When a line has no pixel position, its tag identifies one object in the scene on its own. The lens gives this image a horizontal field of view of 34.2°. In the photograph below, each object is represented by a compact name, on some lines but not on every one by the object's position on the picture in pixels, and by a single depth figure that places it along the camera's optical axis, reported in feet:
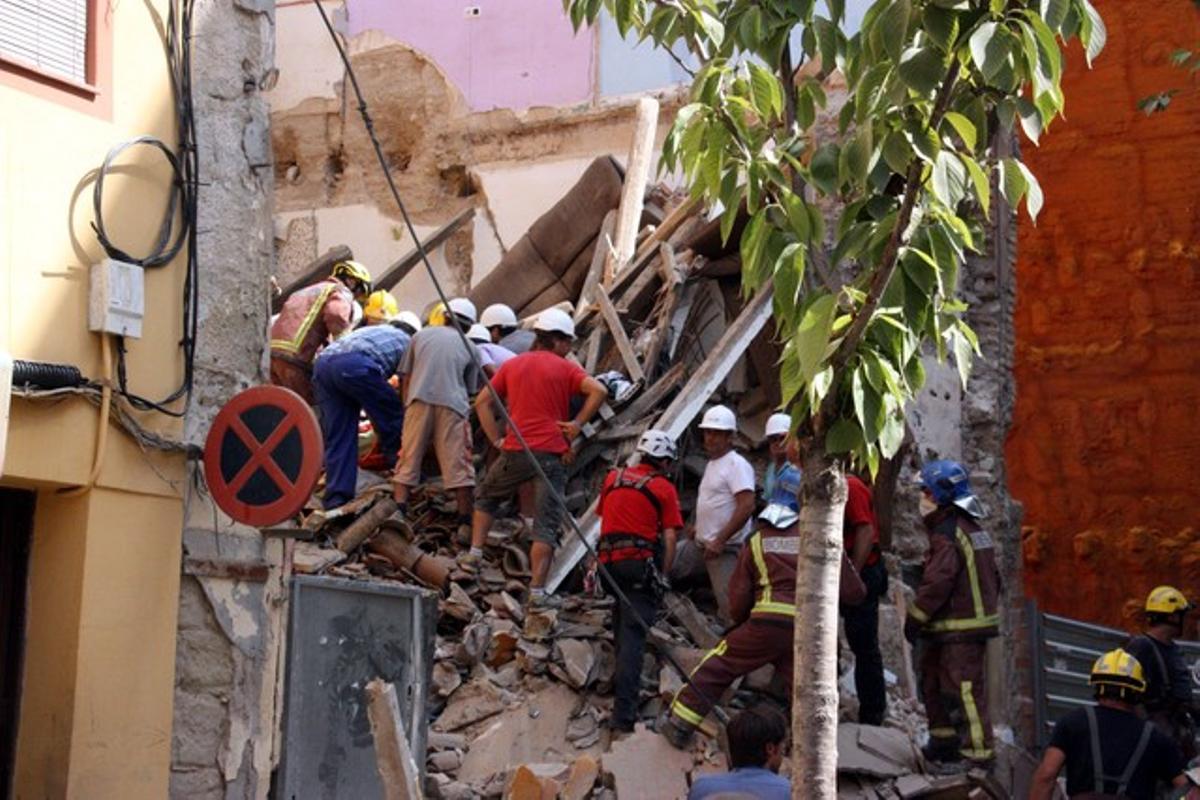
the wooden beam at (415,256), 60.64
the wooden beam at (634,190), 51.24
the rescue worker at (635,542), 37.52
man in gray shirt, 42.93
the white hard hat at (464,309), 46.81
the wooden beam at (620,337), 46.07
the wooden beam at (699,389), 42.11
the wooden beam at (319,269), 57.77
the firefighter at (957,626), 37.04
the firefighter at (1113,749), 31.78
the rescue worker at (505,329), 49.03
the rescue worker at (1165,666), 36.47
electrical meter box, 28.66
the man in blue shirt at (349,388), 43.40
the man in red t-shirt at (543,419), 41.50
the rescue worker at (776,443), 39.99
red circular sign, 28.32
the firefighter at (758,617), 34.81
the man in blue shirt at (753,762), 22.00
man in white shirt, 39.78
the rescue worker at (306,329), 46.01
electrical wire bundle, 29.86
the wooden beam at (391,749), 19.06
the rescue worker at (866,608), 37.47
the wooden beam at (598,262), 50.80
